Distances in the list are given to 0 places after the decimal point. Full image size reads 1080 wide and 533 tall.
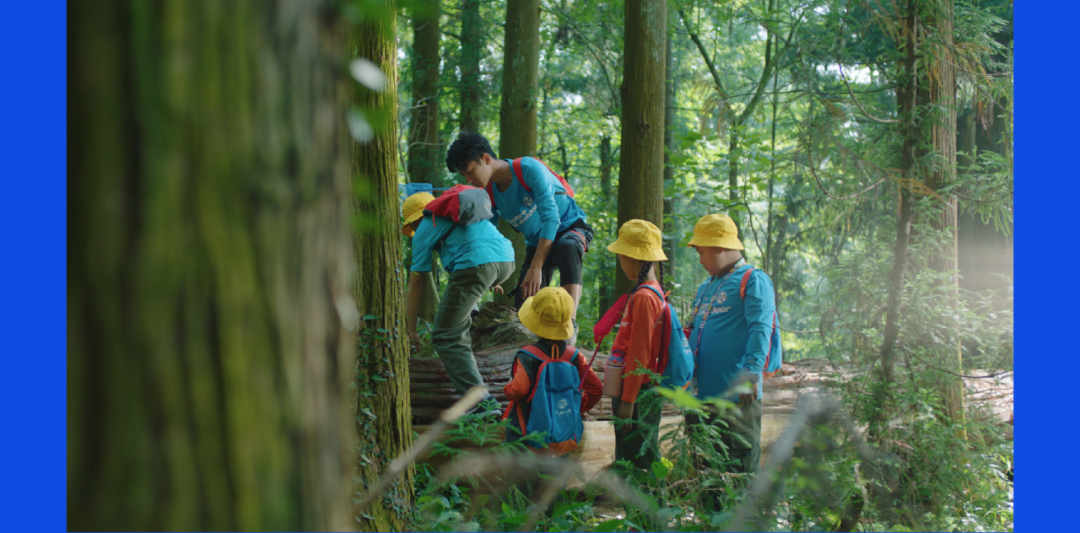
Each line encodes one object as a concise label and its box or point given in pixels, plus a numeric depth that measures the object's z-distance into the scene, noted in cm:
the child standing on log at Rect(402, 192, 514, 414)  489
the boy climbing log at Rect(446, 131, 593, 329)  500
